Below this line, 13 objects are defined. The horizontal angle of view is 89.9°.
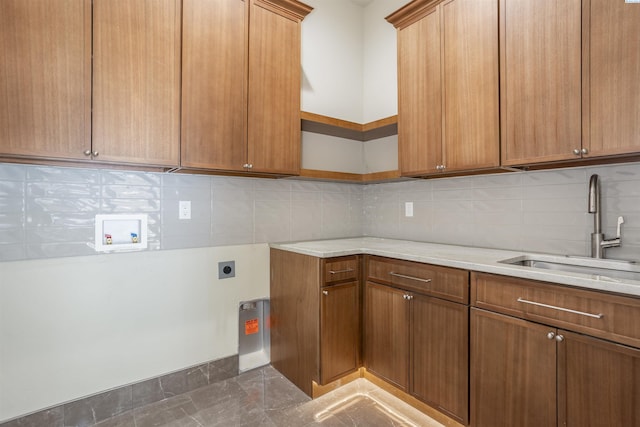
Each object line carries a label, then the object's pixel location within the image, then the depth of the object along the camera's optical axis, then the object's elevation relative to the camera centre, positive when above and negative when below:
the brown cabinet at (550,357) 1.11 -0.56
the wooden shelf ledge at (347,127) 2.32 +0.67
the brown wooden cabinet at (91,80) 1.37 +0.63
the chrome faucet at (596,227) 1.54 -0.06
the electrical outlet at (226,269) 2.16 -0.38
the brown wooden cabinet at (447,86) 1.73 +0.76
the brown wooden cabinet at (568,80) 1.31 +0.61
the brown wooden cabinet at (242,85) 1.79 +0.78
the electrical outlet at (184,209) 2.02 +0.03
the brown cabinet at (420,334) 1.56 -0.66
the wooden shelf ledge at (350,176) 2.30 +0.28
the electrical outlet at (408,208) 2.51 +0.04
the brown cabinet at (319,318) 1.92 -0.66
